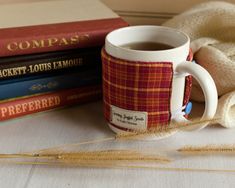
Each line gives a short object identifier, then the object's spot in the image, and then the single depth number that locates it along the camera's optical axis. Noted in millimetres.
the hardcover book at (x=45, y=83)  490
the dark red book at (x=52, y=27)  478
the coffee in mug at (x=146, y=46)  482
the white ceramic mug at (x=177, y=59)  412
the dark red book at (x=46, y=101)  496
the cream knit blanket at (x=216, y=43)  491
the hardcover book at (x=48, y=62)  481
